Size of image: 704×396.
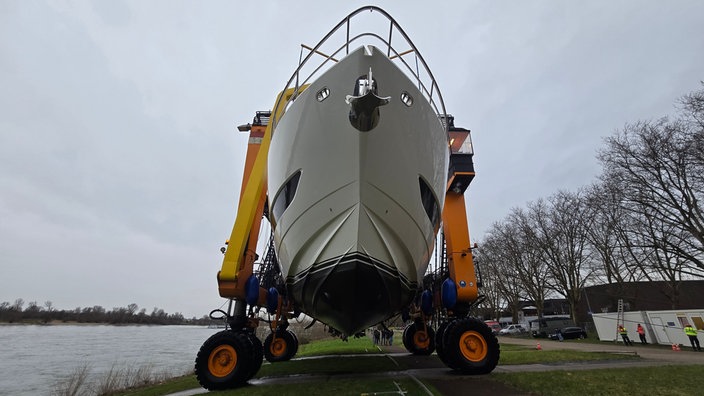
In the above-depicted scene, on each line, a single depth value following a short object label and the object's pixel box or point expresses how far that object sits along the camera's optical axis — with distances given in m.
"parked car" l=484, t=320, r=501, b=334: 36.24
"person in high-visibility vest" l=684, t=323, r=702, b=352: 14.49
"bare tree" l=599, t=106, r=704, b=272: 17.17
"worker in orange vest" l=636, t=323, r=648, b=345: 18.28
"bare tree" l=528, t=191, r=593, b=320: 28.53
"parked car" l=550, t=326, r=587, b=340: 25.32
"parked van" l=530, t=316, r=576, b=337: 27.62
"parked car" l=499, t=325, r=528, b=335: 35.59
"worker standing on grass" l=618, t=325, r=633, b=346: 18.50
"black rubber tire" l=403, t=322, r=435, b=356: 11.27
